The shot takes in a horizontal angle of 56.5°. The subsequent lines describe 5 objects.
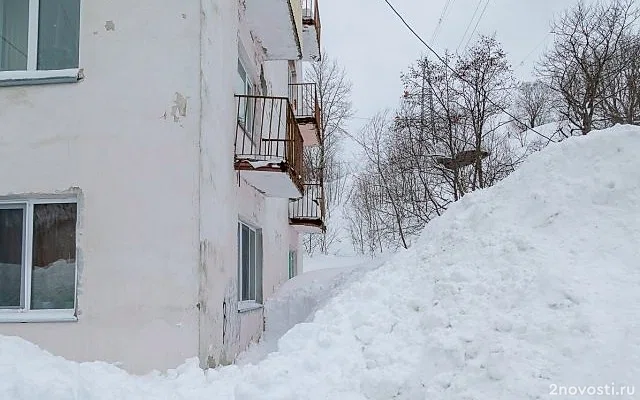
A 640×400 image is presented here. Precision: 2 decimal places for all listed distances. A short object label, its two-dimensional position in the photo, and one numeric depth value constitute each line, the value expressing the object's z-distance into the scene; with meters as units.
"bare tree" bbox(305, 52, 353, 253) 34.09
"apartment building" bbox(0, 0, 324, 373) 6.24
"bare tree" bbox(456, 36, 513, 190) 18.17
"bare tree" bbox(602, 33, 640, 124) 17.95
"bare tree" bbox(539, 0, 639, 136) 18.81
